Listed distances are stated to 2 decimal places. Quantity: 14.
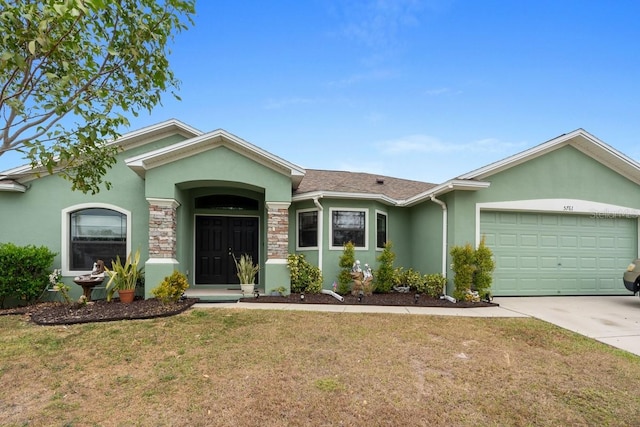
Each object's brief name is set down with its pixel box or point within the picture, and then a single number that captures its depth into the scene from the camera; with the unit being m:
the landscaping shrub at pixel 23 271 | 7.54
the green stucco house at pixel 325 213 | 8.50
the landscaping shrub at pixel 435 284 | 8.67
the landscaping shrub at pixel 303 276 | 9.09
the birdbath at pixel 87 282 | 7.84
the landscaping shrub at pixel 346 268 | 9.16
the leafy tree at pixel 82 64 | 3.10
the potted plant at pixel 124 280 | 7.89
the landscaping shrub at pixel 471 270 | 7.93
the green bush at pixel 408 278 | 9.42
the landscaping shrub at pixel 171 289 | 7.23
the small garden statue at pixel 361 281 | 9.01
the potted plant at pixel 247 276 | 8.65
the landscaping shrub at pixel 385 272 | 9.28
